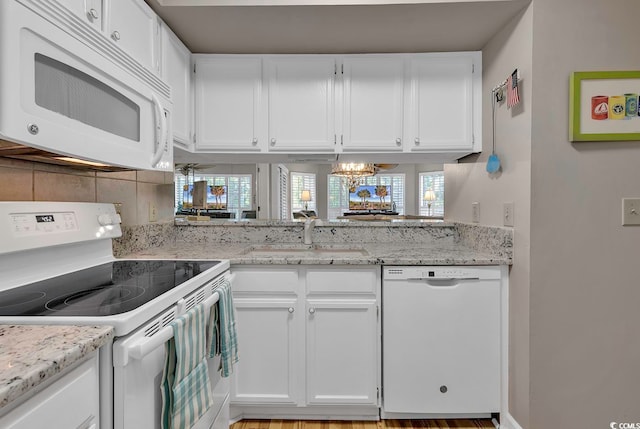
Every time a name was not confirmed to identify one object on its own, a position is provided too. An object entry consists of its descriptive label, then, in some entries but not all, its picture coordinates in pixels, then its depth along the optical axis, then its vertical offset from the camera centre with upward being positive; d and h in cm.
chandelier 606 +74
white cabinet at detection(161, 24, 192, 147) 174 +74
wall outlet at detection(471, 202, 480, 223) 198 -2
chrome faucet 221 -14
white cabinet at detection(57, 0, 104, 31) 111 +72
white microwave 72 +33
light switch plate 149 -2
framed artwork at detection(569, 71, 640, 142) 146 +47
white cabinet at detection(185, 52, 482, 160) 200 +65
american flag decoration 158 +59
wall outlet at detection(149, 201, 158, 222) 201 -2
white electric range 78 -26
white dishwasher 167 -64
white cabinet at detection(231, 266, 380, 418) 169 -66
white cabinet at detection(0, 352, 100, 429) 55 -37
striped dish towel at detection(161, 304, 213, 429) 94 -51
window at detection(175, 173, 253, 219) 398 +26
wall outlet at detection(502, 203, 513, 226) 164 -3
